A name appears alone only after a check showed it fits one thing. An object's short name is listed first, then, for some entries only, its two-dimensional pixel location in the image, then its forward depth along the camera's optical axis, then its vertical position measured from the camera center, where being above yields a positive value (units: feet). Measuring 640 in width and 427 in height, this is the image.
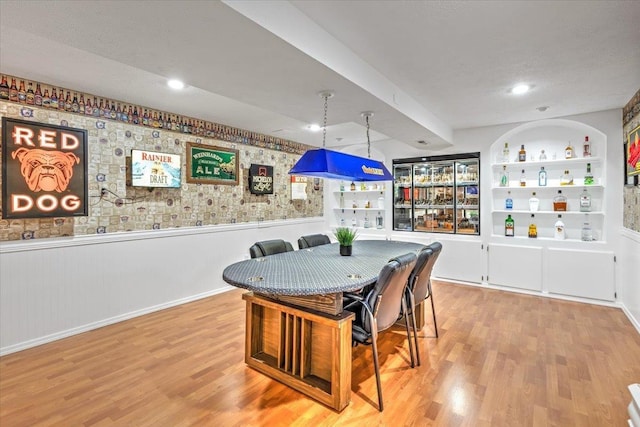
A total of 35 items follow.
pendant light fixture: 9.04 +1.40
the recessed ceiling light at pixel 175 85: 9.70 +3.91
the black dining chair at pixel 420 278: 8.72 -1.88
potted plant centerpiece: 10.28 -0.96
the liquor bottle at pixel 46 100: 9.99 +3.46
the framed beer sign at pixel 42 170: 9.20 +1.22
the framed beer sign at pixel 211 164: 14.19 +2.16
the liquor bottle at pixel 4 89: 9.23 +3.50
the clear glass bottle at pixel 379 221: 20.23 -0.62
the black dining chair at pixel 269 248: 10.68 -1.32
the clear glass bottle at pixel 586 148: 13.93 +2.82
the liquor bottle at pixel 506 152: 15.84 +2.97
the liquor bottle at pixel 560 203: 14.53 +0.42
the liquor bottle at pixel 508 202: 15.85 +0.50
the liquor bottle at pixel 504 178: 15.99 +1.72
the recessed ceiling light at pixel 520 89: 10.18 +4.02
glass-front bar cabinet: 16.96 +1.01
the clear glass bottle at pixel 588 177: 13.87 +1.55
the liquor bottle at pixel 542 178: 14.80 +1.58
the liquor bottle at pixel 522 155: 15.24 +2.74
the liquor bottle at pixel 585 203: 13.96 +0.41
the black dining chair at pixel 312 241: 12.46 -1.22
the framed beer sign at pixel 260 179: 16.92 +1.73
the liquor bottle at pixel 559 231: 14.52 -0.86
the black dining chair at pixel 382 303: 7.02 -2.13
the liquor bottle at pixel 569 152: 14.25 +2.69
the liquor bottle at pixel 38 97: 9.84 +3.49
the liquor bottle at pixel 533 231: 15.15 -0.90
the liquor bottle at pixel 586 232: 14.02 -0.86
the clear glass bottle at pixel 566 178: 14.42 +1.54
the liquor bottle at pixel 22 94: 9.53 +3.45
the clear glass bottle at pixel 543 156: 14.83 +2.61
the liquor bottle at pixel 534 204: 15.10 +0.39
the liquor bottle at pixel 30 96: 9.68 +3.45
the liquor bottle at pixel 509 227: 15.76 -0.74
